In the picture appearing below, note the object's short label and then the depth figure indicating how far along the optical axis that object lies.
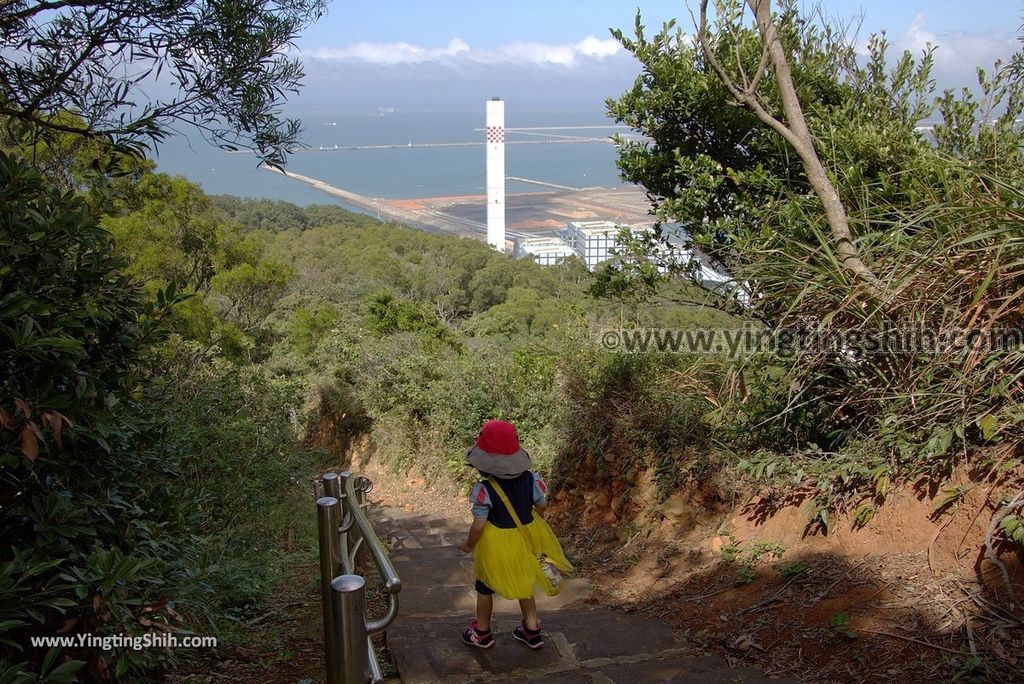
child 4.02
